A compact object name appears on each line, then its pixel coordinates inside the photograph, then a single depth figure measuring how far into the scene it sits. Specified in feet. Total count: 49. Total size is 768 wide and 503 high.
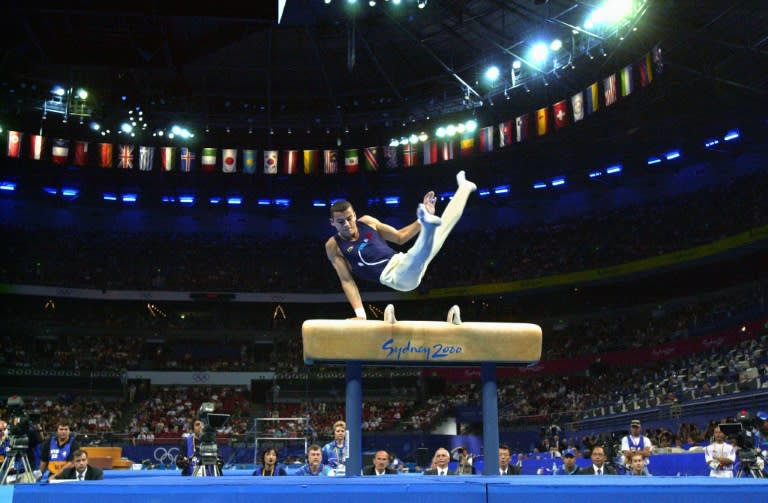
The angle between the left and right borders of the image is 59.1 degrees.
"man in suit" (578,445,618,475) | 31.37
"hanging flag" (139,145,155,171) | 102.12
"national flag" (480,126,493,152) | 94.02
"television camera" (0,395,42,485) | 21.66
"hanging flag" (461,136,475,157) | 95.61
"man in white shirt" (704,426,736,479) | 32.73
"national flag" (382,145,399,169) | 101.40
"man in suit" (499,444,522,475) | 30.39
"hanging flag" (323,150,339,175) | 102.68
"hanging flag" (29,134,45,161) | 96.43
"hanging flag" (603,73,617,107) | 75.72
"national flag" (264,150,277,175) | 103.55
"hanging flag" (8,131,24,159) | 95.25
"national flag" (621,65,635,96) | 73.05
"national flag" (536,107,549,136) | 87.04
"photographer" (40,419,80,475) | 28.99
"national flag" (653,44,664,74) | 66.64
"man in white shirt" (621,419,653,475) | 33.14
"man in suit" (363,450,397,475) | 26.12
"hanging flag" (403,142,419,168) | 100.32
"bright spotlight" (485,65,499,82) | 81.00
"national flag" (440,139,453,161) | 97.14
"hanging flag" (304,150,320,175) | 102.94
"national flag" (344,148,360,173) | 102.89
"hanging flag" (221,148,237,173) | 103.19
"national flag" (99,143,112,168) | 100.22
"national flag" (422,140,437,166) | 98.43
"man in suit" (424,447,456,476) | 27.96
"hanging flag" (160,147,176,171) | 102.63
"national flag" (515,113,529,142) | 90.07
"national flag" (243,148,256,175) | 103.48
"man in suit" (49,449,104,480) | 25.50
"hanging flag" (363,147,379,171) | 102.32
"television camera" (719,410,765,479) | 23.22
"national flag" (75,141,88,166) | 99.25
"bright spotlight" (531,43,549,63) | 73.15
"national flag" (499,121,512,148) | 91.86
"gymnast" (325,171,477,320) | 19.61
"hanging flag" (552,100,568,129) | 84.58
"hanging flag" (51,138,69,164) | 98.27
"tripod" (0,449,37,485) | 21.50
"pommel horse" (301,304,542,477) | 19.22
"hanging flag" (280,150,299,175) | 102.94
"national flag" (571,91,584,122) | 81.92
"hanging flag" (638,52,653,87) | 68.86
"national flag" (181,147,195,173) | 102.58
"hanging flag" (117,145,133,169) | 101.19
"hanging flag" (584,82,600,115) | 79.41
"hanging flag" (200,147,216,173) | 102.68
